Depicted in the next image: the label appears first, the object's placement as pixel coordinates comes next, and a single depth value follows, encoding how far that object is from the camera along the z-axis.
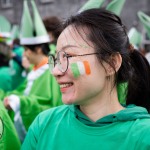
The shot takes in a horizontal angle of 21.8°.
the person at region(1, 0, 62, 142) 3.21
